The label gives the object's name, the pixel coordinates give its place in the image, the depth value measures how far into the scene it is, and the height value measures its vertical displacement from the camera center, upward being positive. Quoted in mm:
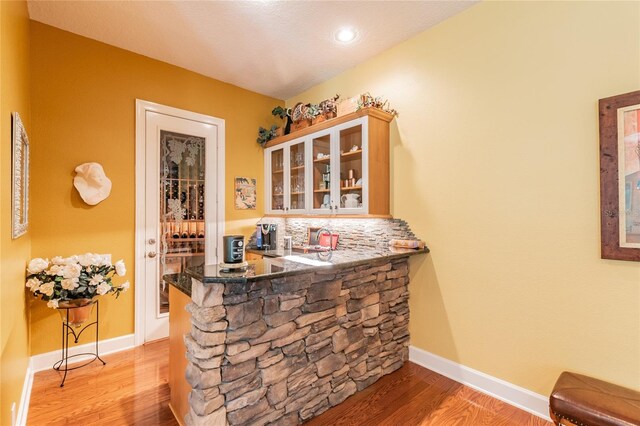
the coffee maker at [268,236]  3828 -290
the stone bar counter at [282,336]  1556 -768
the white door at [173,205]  3150 +104
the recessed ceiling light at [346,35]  2691 +1645
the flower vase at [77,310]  2393 -781
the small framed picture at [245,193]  3855 +267
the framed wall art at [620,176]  1695 +208
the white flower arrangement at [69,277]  2291 -504
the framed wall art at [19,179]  1640 +215
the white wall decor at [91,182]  2752 +296
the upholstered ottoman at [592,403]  1460 -991
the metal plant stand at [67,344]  2590 -1147
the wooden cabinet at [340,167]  2811 +488
